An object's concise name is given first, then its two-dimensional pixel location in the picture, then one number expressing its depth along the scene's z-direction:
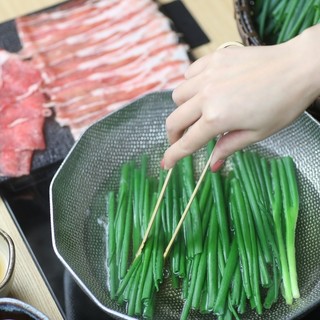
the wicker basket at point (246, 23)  0.90
